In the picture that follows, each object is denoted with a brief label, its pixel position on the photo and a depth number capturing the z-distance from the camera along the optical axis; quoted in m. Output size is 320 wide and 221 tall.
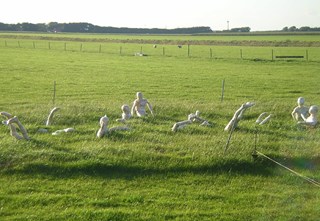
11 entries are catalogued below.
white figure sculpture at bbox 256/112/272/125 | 14.75
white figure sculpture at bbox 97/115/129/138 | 12.35
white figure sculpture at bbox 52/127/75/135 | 12.87
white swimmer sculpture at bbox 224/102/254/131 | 13.03
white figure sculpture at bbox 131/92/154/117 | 15.48
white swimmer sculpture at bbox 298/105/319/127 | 13.86
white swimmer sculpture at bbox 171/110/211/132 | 13.36
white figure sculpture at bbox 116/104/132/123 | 14.84
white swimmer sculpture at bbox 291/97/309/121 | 14.90
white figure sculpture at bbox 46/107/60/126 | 14.36
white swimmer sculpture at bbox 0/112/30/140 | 11.79
